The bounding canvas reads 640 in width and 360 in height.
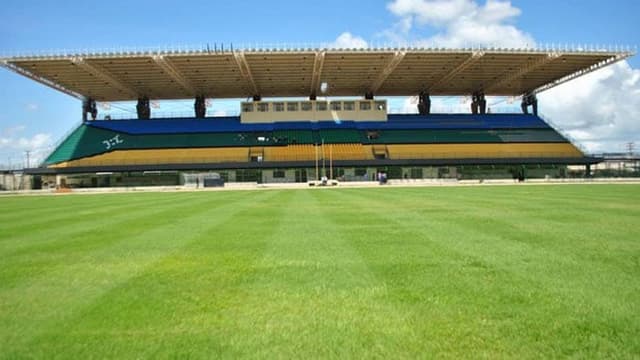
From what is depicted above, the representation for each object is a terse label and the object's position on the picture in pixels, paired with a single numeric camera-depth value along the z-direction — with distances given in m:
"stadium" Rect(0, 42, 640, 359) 4.76
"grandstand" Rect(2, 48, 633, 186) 66.81
